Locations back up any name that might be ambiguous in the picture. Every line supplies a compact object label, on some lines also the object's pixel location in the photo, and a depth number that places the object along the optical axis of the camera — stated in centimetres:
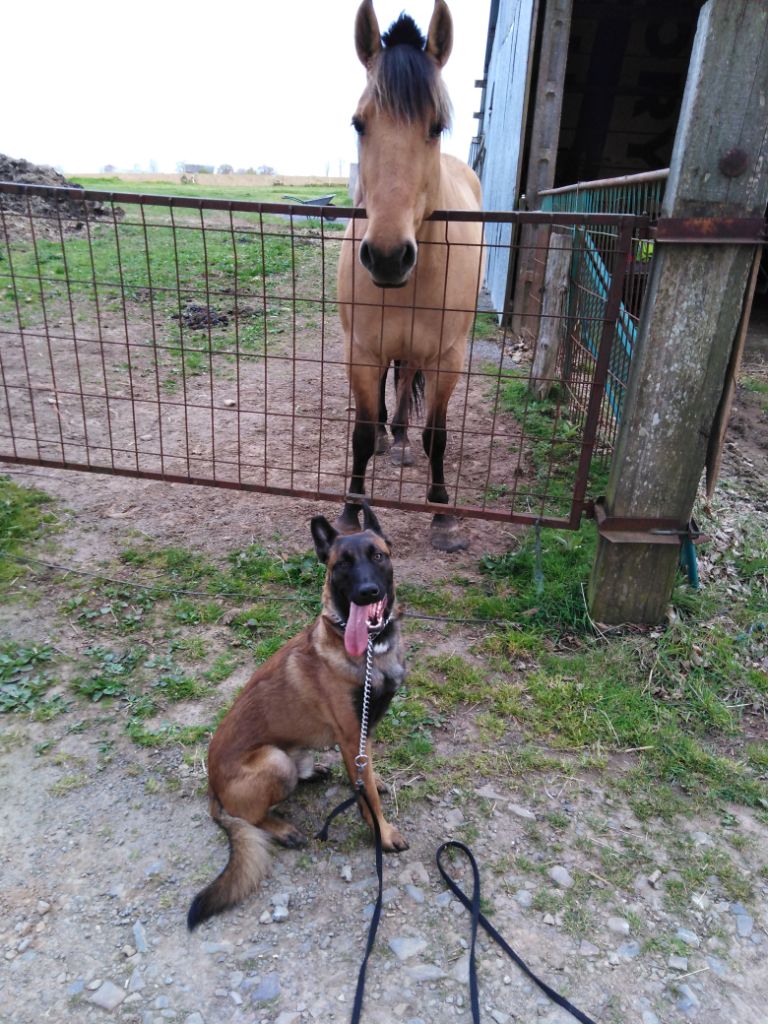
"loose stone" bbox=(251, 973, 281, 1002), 186
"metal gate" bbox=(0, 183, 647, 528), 359
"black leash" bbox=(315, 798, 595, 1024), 182
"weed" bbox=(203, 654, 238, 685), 307
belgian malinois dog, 226
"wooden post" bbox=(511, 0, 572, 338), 709
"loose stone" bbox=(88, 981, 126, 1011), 183
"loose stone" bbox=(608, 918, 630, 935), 205
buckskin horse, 301
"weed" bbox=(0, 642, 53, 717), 290
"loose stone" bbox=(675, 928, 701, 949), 202
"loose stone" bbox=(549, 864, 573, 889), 221
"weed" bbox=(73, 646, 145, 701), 299
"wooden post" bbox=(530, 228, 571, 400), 595
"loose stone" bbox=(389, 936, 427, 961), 199
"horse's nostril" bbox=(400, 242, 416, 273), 291
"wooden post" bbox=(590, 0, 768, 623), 256
